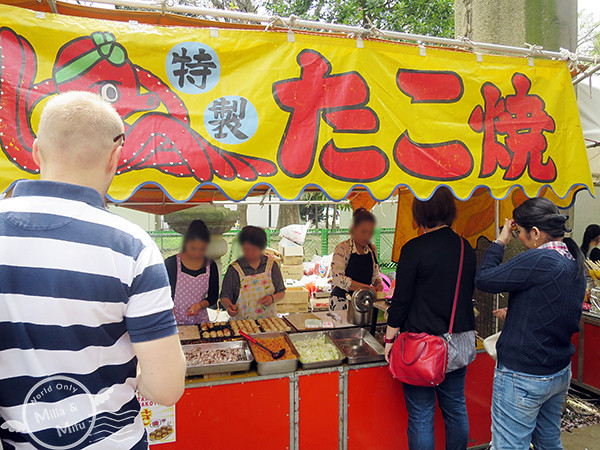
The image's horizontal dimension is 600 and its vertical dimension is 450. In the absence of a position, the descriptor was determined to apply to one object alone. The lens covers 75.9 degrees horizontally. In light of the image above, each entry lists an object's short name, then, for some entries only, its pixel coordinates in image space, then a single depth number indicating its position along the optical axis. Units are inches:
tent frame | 93.5
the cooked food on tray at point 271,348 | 119.7
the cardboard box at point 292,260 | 367.9
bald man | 44.8
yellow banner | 85.4
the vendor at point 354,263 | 195.2
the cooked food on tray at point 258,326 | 145.2
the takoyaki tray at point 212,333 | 134.8
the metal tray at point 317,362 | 119.0
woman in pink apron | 162.2
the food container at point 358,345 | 124.1
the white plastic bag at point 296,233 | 358.6
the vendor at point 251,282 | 172.2
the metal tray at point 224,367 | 110.3
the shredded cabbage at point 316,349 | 124.0
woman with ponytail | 94.3
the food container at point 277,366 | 114.5
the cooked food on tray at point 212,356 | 116.2
